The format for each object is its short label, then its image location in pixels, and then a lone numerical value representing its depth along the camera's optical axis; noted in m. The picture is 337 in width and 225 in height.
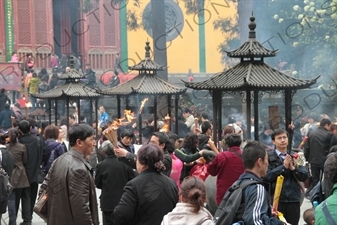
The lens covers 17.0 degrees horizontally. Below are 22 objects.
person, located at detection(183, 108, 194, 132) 26.03
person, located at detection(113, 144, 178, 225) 7.90
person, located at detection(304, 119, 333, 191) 18.15
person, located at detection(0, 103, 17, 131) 27.30
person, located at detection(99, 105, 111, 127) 29.71
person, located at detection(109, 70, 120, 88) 38.99
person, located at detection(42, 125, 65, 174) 15.41
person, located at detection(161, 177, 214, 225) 7.09
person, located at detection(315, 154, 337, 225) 6.28
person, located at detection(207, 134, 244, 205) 11.38
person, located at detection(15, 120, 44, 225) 14.97
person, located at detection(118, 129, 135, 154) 12.26
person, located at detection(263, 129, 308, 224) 10.32
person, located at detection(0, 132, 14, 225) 13.54
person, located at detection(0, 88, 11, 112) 29.97
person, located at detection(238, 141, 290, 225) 7.06
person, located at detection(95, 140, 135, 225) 11.71
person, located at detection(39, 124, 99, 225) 8.31
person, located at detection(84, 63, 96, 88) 38.40
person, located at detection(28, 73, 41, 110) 34.32
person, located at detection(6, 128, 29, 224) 14.51
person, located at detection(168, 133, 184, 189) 12.37
